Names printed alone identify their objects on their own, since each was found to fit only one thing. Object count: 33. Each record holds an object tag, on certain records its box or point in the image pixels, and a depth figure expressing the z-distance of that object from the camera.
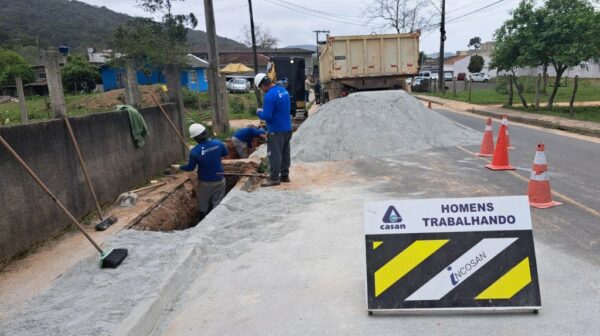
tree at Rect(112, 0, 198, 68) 31.89
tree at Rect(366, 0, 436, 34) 55.38
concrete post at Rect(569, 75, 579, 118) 17.03
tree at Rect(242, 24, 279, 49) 82.20
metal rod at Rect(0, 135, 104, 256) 4.92
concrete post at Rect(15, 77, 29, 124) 8.15
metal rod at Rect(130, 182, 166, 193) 8.18
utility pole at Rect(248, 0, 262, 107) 35.50
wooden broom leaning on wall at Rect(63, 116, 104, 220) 6.56
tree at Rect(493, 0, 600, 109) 17.14
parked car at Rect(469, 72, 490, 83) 52.89
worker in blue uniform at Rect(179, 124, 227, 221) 7.62
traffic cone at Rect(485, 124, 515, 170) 8.54
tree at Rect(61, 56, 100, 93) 41.16
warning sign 3.52
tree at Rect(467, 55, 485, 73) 65.31
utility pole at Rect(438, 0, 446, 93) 37.22
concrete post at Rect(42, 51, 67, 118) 6.59
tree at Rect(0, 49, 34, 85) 37.31
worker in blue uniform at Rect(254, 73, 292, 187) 8.02
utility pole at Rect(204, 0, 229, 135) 14.88
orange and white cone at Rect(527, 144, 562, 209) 6.11
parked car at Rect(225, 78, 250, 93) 40.46
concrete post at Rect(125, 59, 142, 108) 9.22
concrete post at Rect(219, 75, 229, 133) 15.15
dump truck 14.90
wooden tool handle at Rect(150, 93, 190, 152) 9.79
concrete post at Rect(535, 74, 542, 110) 19.81
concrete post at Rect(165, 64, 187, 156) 10.83
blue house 40.38
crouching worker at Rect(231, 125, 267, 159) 11.73
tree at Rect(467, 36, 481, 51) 124.96
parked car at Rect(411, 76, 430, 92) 40.97
